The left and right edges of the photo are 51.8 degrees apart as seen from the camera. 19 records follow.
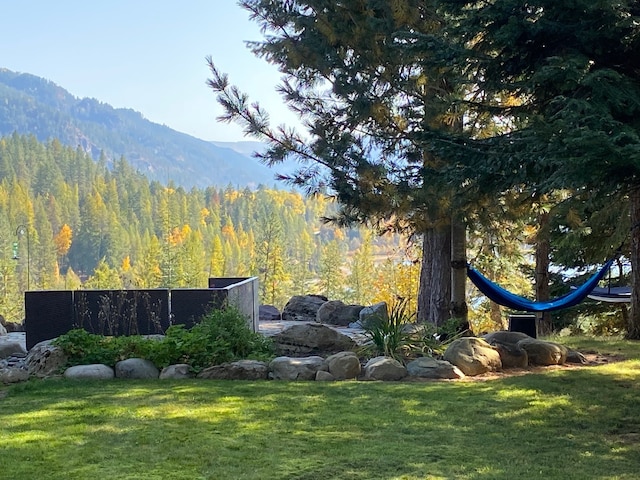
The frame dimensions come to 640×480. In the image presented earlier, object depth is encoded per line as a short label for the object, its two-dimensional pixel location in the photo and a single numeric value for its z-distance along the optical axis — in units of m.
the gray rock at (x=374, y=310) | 9.56
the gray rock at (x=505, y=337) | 5.83
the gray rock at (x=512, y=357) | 5.45
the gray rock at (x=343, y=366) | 5.00
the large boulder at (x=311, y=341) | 5.94
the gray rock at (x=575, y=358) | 5.68
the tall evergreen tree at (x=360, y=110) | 6.48
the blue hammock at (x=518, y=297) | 7.25
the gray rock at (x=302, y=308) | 11.21
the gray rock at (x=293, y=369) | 4.98
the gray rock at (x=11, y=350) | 6.64
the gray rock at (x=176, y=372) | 4.95
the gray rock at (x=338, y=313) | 10.25
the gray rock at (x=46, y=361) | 5.15
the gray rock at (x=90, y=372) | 4.92
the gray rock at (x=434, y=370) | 5.04
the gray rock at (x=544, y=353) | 5.54
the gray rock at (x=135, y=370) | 4.99
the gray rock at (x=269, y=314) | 11.34
